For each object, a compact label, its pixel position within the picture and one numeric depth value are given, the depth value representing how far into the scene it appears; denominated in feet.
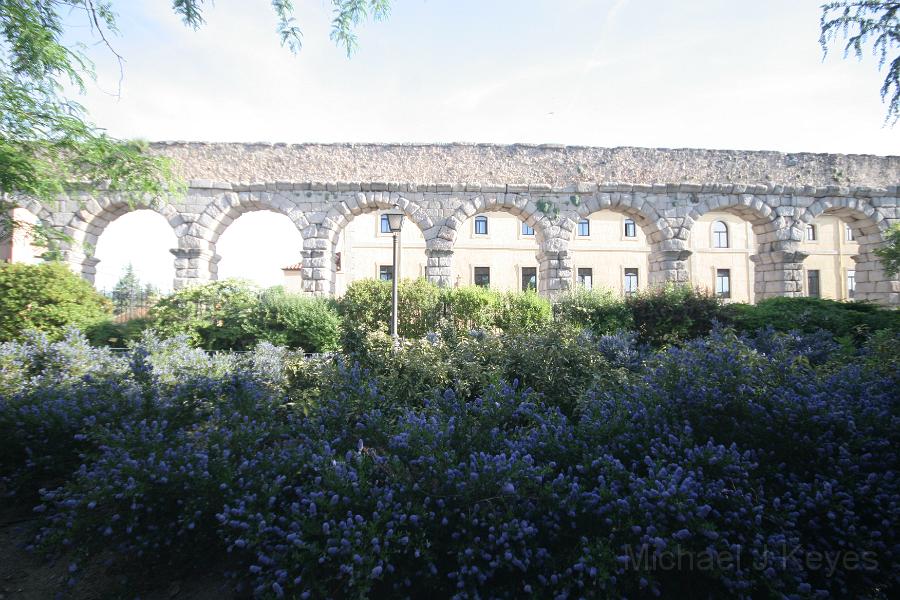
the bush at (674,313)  31.99
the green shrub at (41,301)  27.58
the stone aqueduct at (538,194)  46.06
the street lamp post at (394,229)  31.29
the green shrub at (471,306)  35.50
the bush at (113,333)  29.22
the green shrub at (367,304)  36.94
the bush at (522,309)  35.19
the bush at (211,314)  31.50
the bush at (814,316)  28.81
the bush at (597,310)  33.45
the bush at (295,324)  31.55
